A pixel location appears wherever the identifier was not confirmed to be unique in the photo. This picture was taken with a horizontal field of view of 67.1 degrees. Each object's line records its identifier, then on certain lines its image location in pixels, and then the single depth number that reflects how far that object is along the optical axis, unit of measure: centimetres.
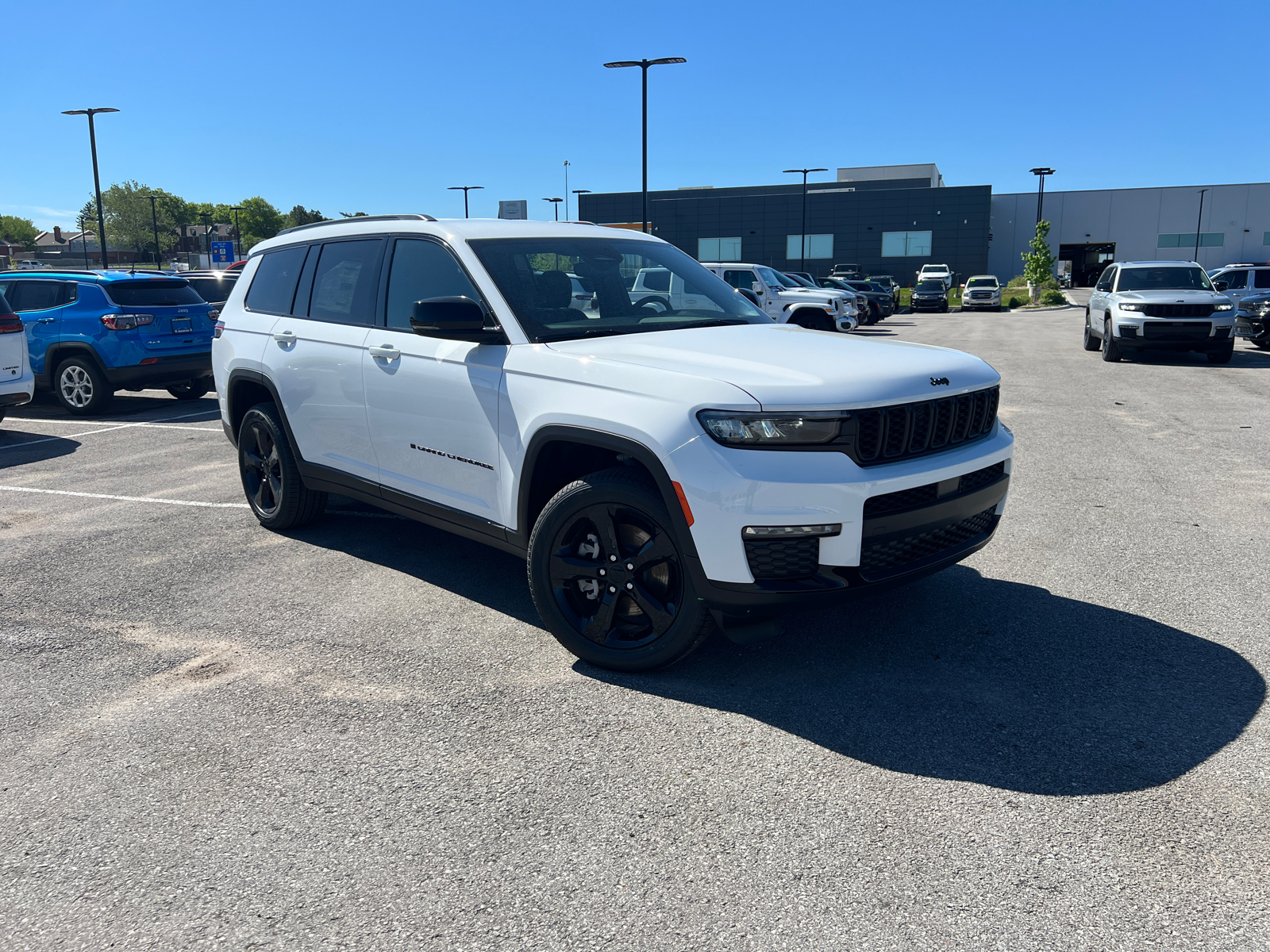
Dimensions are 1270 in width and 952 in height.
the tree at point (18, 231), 17025
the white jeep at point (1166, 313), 1547
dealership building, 7550
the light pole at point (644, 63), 2592
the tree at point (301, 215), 15988
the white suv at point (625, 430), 340
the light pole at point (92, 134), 3097
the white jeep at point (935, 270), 6544
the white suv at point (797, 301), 2022
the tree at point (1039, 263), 5431
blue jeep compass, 1203
